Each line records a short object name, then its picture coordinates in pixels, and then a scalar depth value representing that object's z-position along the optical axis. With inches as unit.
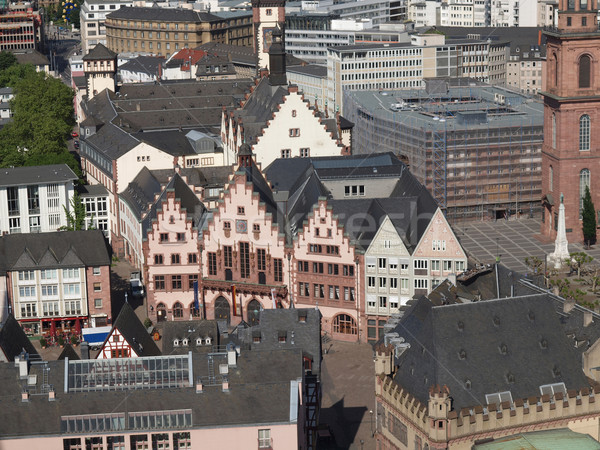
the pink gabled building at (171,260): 7099.4
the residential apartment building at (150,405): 4520.2
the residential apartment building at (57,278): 7003.0
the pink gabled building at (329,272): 6702.8
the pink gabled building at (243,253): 6904.5
